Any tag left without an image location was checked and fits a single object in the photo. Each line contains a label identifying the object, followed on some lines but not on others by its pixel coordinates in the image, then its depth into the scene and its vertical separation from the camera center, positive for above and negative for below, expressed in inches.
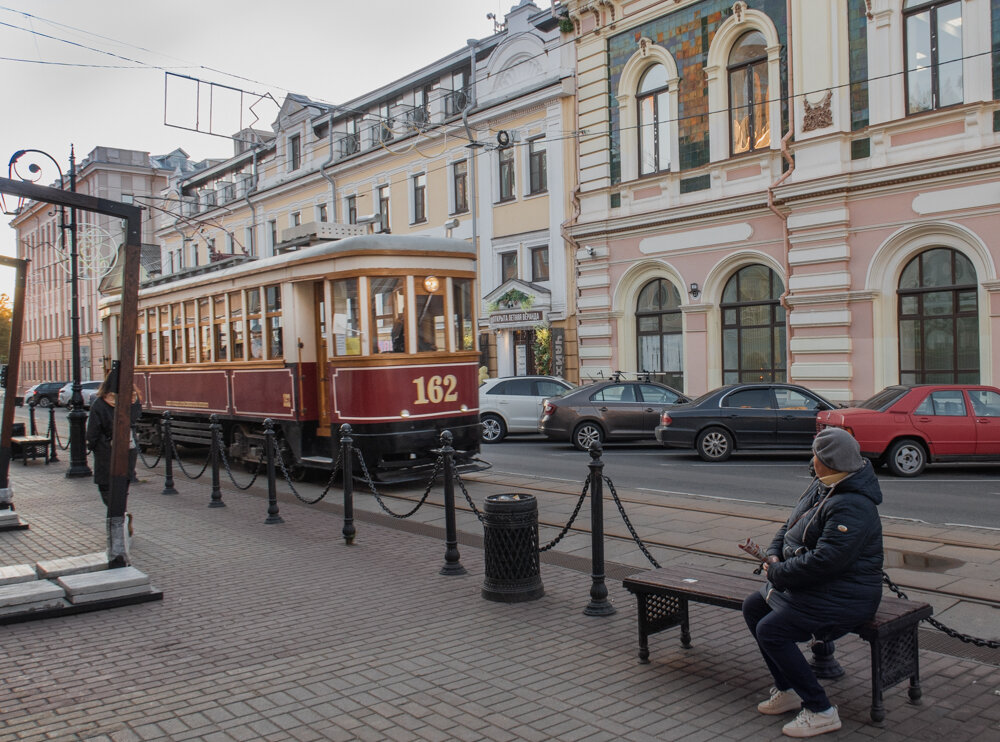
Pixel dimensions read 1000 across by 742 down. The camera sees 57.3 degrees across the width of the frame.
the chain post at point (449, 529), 321.1 -58.5
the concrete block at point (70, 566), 309.9 -66.9
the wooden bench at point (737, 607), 183.5 -56.2
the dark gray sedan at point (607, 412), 760.3 -42.3
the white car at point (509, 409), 858.8 -43.6
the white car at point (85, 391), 1671.4 -39.3
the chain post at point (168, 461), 553.3 -56.4
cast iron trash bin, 281.9 -57.4
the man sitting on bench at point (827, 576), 178.5 -43.6
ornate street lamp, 641.6 -41.8
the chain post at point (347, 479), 379.6 -48.3
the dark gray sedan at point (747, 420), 652.1 -44.6
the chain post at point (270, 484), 431.2 -54.7
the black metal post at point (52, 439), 767.7 -56.5
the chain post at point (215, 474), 493.7 -57.7
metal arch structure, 310.5 +14.6
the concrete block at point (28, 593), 273.9 -67.3
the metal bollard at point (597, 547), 266.5 -54.9
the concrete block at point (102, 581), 286.8 -67.1
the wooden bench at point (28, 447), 740.0 -60.9
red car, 555.8 -44.2
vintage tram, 508.7 +9.4
